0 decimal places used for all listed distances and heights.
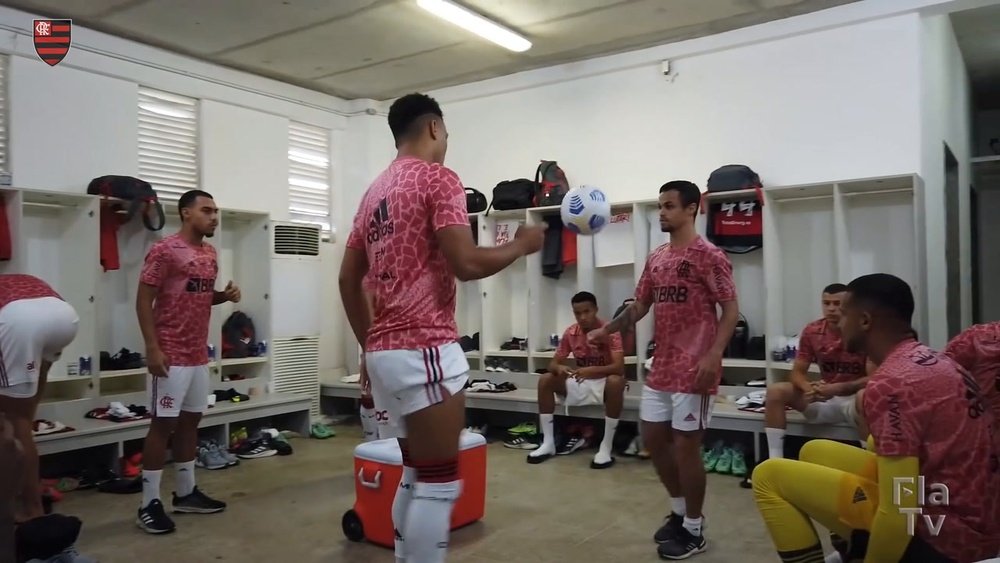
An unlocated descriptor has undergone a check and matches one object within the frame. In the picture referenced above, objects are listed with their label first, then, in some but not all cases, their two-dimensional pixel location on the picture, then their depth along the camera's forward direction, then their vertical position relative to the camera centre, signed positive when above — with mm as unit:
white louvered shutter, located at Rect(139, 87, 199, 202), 5789 +1259
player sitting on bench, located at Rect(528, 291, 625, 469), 5184 -631
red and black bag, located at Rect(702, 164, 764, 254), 5266 +561
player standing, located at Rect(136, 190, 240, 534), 3615 -234
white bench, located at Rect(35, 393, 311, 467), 4422 -854
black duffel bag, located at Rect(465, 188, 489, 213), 6473 +815
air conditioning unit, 6434 -134
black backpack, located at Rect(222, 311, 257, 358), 6008 -337
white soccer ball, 3057 +337
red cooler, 3174 -886
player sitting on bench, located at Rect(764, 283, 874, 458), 4270 -562
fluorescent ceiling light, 5020 +1975
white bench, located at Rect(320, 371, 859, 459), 4500 -847
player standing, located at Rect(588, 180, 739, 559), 3045 -279
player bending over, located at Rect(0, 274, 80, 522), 3090 -214
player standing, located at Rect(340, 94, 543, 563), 1782 -78
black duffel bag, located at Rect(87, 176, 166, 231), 5223 +757
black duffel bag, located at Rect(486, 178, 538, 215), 6191 +836
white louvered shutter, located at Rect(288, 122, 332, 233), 6984 +1180
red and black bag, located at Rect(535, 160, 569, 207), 6047 +911
